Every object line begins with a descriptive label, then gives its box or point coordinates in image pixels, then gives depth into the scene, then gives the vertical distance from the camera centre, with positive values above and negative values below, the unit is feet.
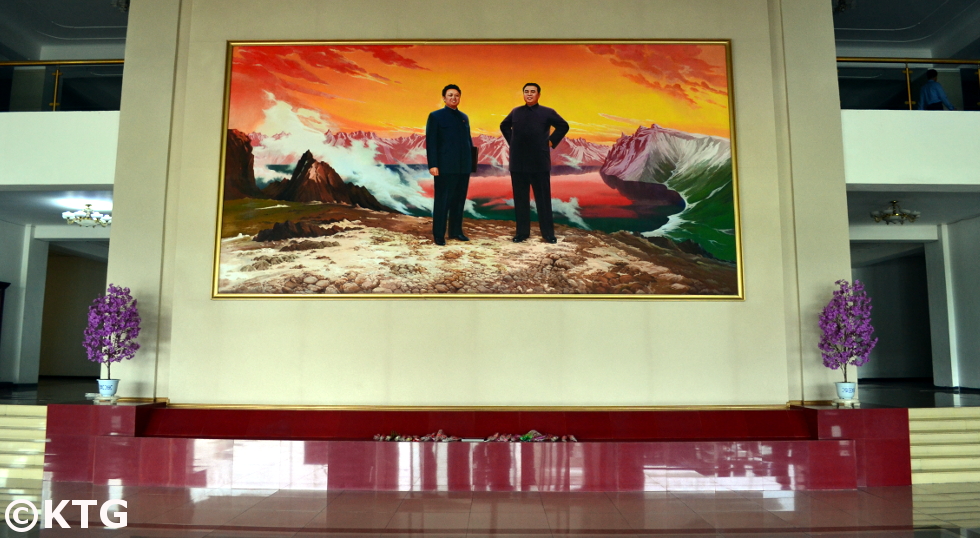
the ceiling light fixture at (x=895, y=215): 37.47 +7.79
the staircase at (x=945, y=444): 23.76 -3.52
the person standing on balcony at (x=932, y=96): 29.66 +11.45
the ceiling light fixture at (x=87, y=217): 37.52 +7.47
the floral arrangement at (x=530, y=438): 23.36 -3.17
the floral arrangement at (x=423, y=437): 23.27 -3.18
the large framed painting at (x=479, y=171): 26.50 +7.28
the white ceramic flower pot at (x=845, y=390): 24.48 -1.48
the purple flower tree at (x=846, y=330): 24.59 +0.75
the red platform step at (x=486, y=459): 22.17 -3.77
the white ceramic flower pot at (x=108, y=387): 24.79 -1.48
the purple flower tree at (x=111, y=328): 24.81 +0.73
